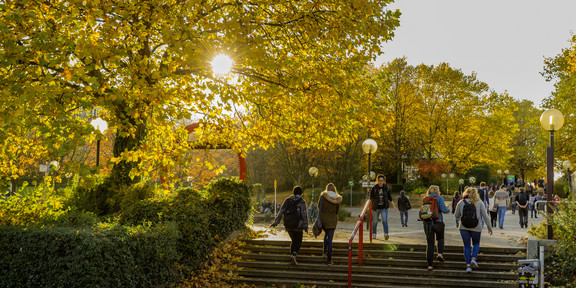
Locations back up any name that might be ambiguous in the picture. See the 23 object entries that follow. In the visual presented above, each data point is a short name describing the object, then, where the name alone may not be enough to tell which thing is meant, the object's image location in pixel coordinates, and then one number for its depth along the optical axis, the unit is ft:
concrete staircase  34.53
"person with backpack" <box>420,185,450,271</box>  35.18
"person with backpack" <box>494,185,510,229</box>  59.56
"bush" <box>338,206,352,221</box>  80.74
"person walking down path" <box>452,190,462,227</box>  67.92
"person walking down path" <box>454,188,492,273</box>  34.65
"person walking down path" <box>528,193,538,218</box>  83.21
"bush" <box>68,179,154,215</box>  45.78
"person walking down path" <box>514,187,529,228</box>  62.90
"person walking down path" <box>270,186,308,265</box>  36.40
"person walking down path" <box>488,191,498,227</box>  59.72
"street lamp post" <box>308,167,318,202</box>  87.71
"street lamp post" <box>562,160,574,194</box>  99.81
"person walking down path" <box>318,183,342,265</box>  36.76
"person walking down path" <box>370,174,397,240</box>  43.51
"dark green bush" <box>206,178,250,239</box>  39.63
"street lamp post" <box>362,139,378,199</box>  50.96
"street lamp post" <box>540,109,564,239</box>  36.78
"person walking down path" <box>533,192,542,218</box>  77.90
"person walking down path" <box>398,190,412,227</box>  60.99
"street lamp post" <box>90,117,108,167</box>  45.11
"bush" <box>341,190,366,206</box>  116.57
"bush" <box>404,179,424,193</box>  132.45
